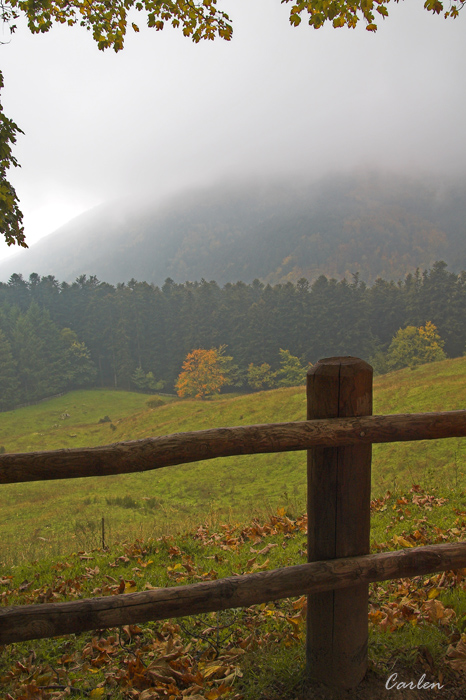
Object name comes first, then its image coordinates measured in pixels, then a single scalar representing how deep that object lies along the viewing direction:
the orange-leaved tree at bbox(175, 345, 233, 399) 71.06
